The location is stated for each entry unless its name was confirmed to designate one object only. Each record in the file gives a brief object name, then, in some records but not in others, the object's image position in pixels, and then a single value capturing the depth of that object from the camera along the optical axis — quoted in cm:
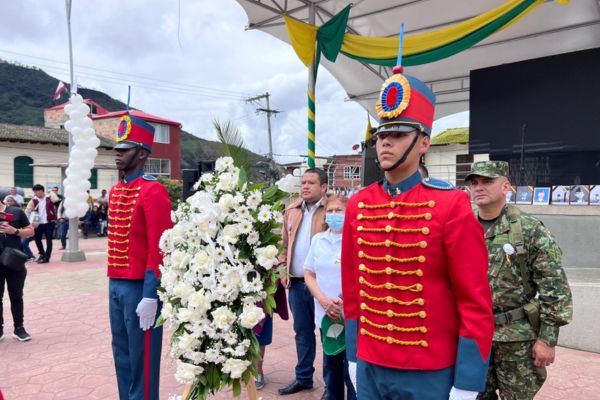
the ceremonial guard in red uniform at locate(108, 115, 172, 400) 306
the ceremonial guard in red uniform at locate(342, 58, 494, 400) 169
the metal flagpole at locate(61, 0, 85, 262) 1029
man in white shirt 388
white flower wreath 252
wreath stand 278
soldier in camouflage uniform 240
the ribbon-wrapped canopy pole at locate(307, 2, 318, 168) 847
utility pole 3453
